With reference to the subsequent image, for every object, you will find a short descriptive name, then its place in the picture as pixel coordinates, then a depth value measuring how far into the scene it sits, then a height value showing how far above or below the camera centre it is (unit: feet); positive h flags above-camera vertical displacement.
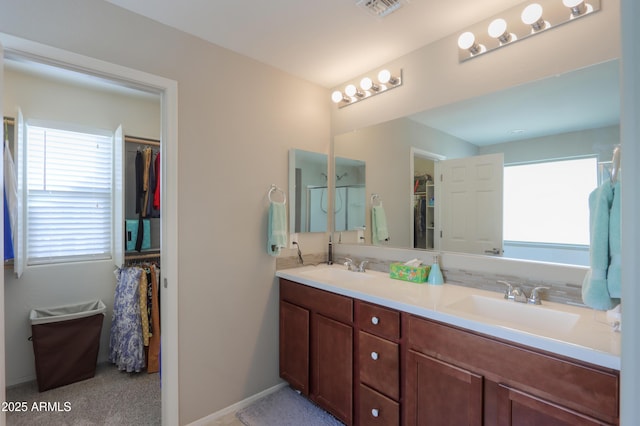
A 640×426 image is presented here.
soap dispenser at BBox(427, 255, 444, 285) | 6.26 -1.33
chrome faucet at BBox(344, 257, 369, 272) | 7.70 -1.40
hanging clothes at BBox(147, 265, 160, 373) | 8.52 -3.56
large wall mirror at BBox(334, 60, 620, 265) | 4.75 +1.12
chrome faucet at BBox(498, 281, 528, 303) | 5.03 -1.39
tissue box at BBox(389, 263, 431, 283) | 6.47 -1.32
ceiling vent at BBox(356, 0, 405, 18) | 5.31 +3.63
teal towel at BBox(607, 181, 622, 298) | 3.39 -0.44
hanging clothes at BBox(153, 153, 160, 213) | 9.45 +0.63
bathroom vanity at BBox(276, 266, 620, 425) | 3.51 -2.11
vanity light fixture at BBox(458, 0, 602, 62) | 4.78 +3.19
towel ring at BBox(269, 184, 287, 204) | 7.61 +0.51
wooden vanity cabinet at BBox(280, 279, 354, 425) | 6.01 -2.91
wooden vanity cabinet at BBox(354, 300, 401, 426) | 5.18 -2.74
